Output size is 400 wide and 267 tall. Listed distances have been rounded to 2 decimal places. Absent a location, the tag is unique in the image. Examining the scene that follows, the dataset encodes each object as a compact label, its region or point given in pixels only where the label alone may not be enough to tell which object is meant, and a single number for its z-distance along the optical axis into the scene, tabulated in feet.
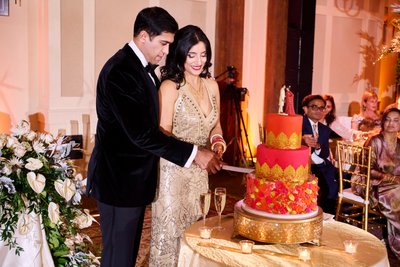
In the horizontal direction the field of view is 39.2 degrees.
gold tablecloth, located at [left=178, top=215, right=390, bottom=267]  6.68
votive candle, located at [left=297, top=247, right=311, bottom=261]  6.66
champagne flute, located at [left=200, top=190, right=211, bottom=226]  7.51
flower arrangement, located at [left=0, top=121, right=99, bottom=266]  6.23
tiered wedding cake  6.98
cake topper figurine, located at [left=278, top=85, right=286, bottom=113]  7.55
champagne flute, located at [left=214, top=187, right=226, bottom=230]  7.62
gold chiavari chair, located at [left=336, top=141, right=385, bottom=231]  15.07
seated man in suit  17.42
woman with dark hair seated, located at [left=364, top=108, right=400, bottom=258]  15.20
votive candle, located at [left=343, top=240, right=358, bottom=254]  7.00
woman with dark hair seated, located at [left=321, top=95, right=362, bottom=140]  21.49
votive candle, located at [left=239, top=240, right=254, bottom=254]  6.88
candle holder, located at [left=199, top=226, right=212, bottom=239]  7.41
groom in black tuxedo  7.74
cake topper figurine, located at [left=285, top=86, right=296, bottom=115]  7.44
